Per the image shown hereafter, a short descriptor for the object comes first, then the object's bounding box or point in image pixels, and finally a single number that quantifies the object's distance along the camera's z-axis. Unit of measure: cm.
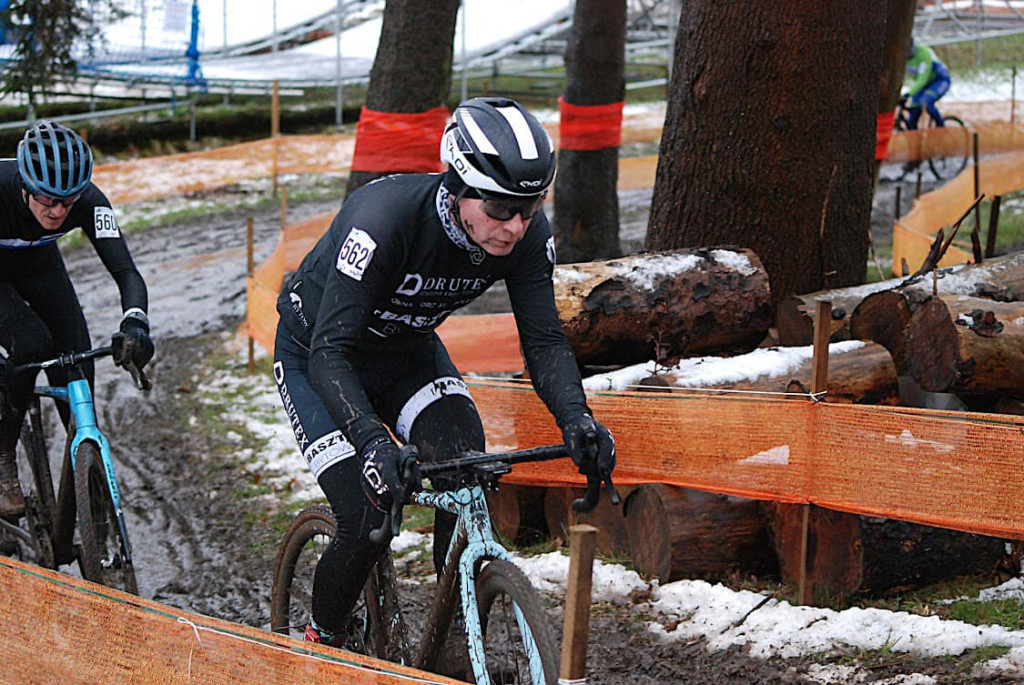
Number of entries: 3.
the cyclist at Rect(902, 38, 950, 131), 1953
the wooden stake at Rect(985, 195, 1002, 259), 780
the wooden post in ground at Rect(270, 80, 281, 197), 1691
